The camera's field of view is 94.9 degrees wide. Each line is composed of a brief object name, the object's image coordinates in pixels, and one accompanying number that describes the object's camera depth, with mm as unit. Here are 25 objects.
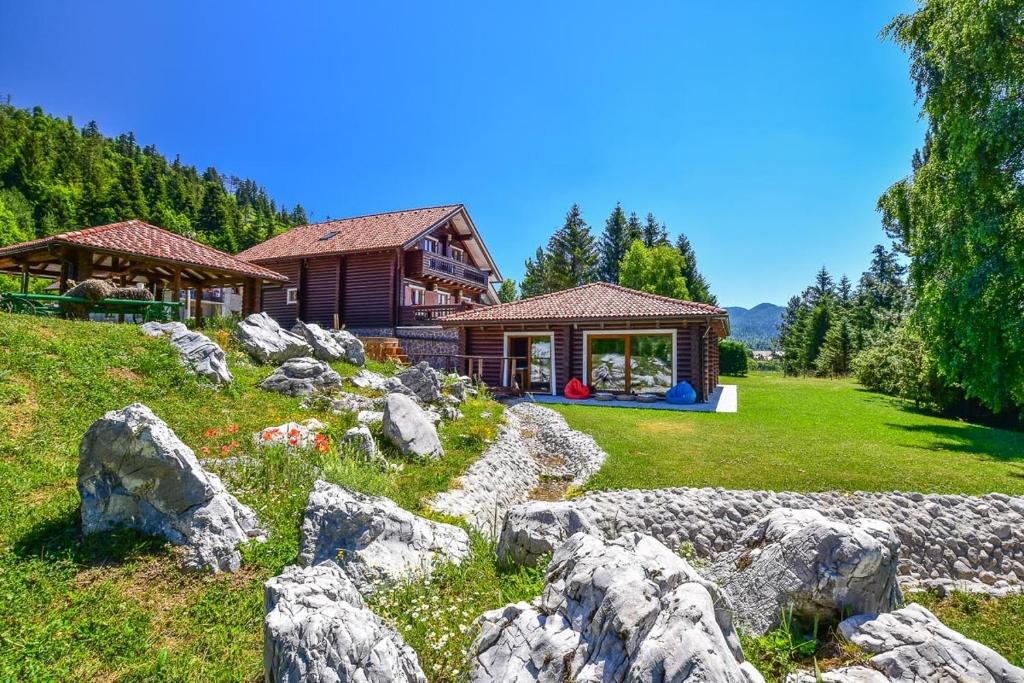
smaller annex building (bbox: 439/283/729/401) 16438
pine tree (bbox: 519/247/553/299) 45562
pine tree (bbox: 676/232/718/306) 45562
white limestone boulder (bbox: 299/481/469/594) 4422
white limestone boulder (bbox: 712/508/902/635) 3668
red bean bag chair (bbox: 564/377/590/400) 17156
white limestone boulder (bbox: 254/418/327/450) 6953
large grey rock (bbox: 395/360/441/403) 11672
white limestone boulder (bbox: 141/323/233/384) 9500
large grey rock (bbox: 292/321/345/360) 14070
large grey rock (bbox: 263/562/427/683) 2607
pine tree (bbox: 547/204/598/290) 41969
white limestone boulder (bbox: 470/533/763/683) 2424
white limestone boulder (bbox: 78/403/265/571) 4547
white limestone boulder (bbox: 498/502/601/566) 4727
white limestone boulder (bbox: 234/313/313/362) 12258
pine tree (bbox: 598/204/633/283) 46625
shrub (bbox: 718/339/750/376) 34438
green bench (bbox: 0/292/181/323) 11578
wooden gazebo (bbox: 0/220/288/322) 13336
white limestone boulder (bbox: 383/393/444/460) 8125
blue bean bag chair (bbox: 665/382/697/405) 16094
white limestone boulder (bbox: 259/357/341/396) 9977
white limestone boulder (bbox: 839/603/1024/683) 2889
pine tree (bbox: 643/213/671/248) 47531
